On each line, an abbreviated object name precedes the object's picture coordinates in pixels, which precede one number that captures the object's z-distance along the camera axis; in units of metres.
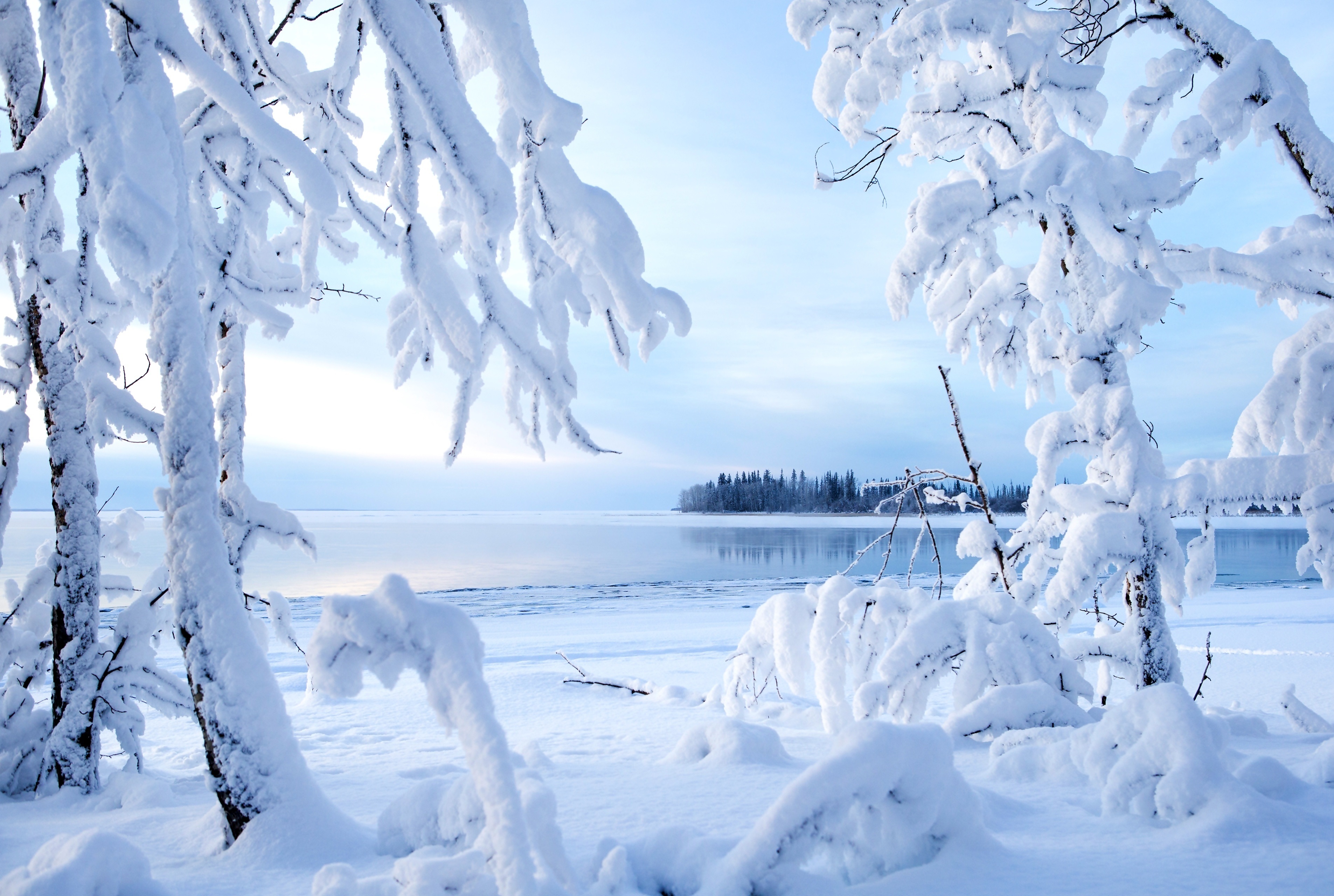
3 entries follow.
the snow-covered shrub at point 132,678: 3.34
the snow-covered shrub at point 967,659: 3.48
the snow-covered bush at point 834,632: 4.07
